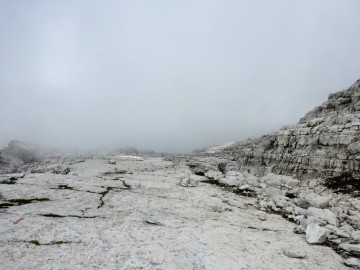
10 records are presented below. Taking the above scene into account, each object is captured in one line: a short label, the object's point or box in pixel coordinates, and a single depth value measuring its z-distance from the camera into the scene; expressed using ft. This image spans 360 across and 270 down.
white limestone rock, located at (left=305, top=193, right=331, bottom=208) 31.01
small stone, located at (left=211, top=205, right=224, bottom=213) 31.89
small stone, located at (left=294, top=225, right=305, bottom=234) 25.93
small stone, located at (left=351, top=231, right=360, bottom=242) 23.19
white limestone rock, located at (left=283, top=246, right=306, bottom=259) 20.48
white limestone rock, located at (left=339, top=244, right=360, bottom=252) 21.60
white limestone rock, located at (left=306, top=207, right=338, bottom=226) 26.96
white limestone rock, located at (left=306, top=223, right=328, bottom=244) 23.00
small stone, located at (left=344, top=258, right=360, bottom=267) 19.51
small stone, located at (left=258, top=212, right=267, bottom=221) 29.57
